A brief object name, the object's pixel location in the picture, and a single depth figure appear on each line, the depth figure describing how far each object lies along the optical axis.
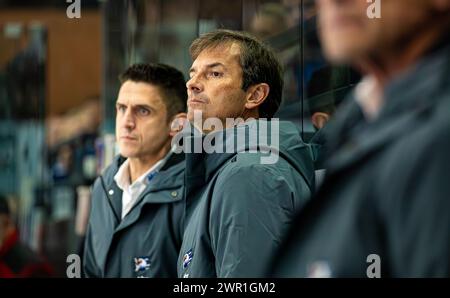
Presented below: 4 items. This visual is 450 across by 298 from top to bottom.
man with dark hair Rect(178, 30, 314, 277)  5.01
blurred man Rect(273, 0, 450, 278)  2.47
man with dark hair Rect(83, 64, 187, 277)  6.30
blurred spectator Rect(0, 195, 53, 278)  8.22
